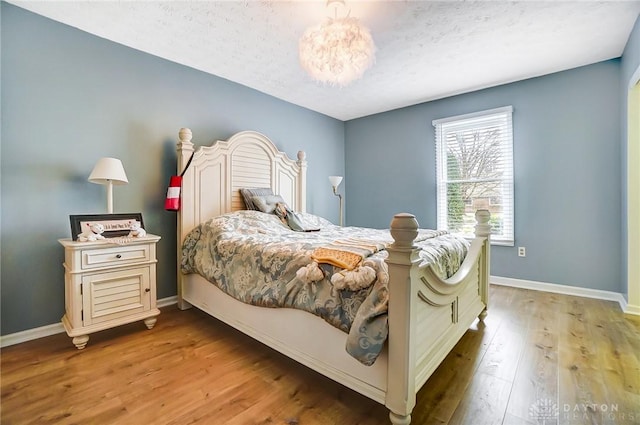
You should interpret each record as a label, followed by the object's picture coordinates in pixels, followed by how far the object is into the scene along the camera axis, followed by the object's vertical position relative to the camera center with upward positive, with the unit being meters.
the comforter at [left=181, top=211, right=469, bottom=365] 1.24 -0.33
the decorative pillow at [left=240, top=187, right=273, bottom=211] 3.07 +0.21
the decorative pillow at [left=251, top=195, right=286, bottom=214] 3.01 +0.11
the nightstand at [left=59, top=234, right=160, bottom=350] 1.94 -0.52
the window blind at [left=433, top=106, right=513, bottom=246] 3.41 +0.53
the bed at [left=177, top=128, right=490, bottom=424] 1.17 -0.56
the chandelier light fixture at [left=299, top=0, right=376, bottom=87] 1.87 +1.13
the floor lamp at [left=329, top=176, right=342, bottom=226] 3.94 +0.45
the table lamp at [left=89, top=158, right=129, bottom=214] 2.12 +0.30
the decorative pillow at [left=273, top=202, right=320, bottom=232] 2.83 -0.07
